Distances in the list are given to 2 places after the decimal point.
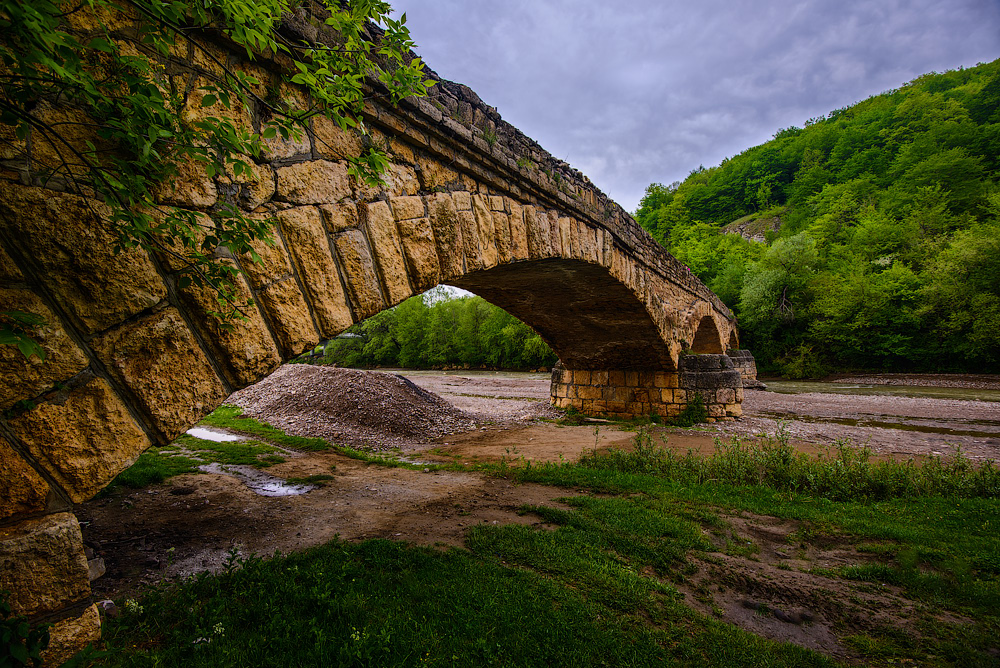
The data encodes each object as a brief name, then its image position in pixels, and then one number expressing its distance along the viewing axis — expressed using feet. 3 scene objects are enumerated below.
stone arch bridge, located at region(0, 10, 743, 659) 5.16
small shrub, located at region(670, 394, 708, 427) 32.63
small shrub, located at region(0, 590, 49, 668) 3.67
